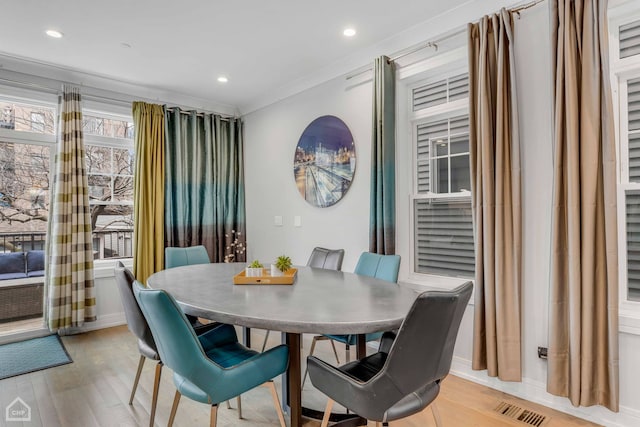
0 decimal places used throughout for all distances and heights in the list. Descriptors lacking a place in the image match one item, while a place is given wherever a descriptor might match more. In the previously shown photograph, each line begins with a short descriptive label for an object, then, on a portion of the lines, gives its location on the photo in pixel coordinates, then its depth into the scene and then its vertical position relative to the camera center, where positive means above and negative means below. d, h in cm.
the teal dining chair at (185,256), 345 -38
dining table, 148 -42
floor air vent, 214 -121
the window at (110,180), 418 +44
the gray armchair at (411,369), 128 -57
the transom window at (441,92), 288 +102
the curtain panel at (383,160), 310 +48
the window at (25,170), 366 +49
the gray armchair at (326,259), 306 -37
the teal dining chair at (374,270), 240 -40
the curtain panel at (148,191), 411 +30
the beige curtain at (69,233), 363 -16
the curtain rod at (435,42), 237 +137
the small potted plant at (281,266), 240 -33
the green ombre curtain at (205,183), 441 +44
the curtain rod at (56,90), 352 +133
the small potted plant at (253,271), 235 -36
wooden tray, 225 -40
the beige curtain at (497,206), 238 +6
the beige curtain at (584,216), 200 -1
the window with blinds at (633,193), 212 +12
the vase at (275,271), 237 -36
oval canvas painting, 360 +57
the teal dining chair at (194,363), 141 -61
